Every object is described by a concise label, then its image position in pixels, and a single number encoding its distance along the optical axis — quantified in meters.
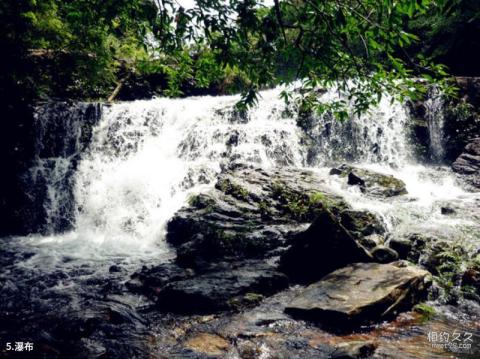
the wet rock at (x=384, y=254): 7.49
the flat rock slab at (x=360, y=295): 5.44
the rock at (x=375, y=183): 12.30
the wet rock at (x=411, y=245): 8.03
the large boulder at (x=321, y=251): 7.24
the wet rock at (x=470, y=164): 14.59
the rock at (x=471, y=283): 6.66
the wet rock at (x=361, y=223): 9.12
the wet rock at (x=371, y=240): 8.40
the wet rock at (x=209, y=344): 4.82
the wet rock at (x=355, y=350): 4.45
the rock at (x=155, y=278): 7.31
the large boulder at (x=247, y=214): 8.84
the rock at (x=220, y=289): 6.27
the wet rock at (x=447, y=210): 10.57
